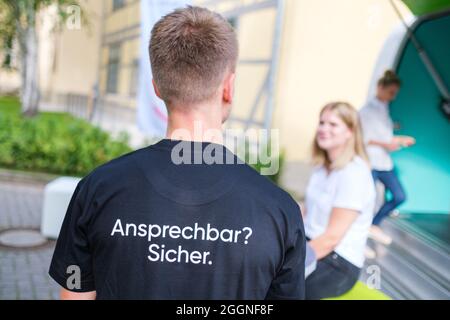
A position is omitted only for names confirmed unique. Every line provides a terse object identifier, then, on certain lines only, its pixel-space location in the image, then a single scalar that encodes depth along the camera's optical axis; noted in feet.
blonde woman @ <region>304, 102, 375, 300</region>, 9.18
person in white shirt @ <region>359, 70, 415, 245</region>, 17.79
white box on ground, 17.83
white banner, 15.07
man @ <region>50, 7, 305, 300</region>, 4.21
